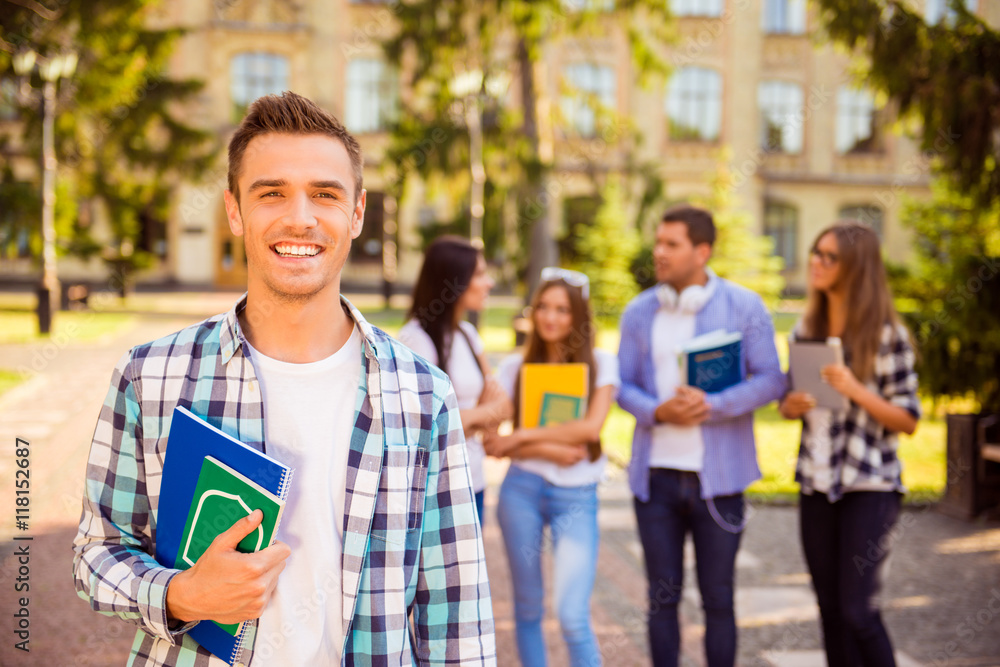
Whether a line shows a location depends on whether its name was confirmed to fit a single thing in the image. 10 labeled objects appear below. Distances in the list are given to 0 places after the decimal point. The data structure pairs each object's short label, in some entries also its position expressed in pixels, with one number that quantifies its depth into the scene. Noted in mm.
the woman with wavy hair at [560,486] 3613
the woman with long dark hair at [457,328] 3895
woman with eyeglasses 3518
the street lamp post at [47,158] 14734
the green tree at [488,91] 13469
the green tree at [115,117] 17297
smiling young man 1744
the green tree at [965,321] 7594
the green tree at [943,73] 6793
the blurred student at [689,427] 3607
